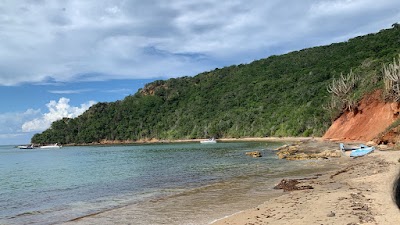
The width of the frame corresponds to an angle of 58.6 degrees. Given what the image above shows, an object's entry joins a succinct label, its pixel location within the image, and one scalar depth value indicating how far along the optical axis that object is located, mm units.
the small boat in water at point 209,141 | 94988
